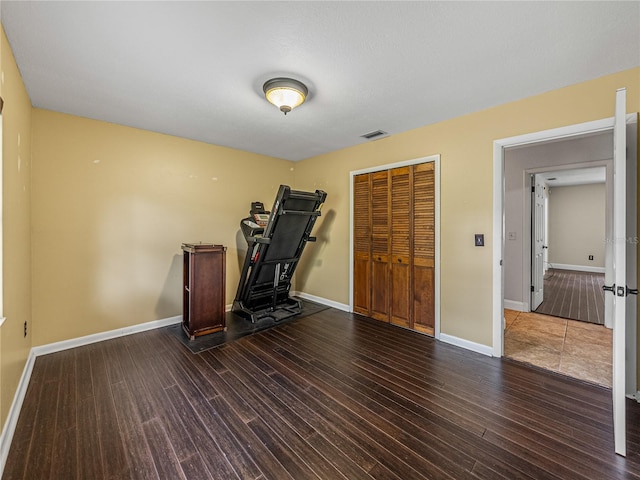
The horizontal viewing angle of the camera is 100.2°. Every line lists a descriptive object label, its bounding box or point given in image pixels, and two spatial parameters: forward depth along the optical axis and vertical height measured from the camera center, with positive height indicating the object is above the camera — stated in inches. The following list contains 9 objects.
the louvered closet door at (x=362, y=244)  160.6 -3.4
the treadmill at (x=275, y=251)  138.8 -7.5
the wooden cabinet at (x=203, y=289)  128.9 -25.4
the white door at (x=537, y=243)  175.0 -2.8
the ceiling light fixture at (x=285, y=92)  91.0 +51.3
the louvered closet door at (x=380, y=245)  151.1 -3.8
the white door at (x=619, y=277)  62.6 -9.2
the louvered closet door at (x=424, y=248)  132.5 -4.6
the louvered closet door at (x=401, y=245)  141.3 -3.5
